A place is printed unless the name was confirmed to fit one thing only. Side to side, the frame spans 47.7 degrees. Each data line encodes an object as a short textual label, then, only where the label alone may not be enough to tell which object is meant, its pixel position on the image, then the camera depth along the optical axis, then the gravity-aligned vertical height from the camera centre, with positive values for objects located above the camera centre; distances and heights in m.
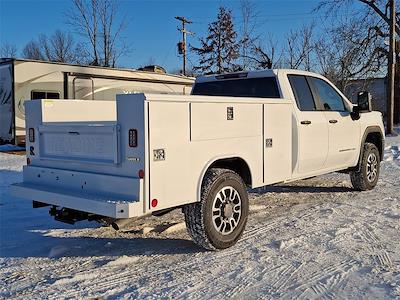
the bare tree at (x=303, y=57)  28.55 +4.66
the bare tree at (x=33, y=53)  44.72 +8.34
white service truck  4.10 -0.20
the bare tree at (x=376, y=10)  24.97 +6.73
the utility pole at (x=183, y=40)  34.97 +7.20
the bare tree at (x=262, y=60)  28.49 +4.54
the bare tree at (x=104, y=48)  29.03 +5.58
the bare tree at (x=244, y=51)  29.45 +5.23
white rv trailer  14.80 +1.65
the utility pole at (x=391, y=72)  18.98 +2.41
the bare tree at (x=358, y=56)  26.45 +4.38
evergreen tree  37.09 +7.53
